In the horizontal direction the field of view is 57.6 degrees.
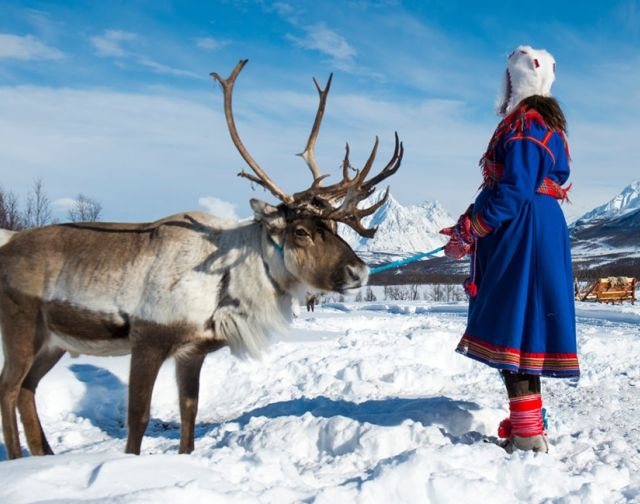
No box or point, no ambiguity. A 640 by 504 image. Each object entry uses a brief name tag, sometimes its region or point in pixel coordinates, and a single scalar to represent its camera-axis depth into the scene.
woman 3.58
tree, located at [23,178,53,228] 38.22
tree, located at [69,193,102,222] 41.27
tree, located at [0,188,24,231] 36.25
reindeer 3.94
